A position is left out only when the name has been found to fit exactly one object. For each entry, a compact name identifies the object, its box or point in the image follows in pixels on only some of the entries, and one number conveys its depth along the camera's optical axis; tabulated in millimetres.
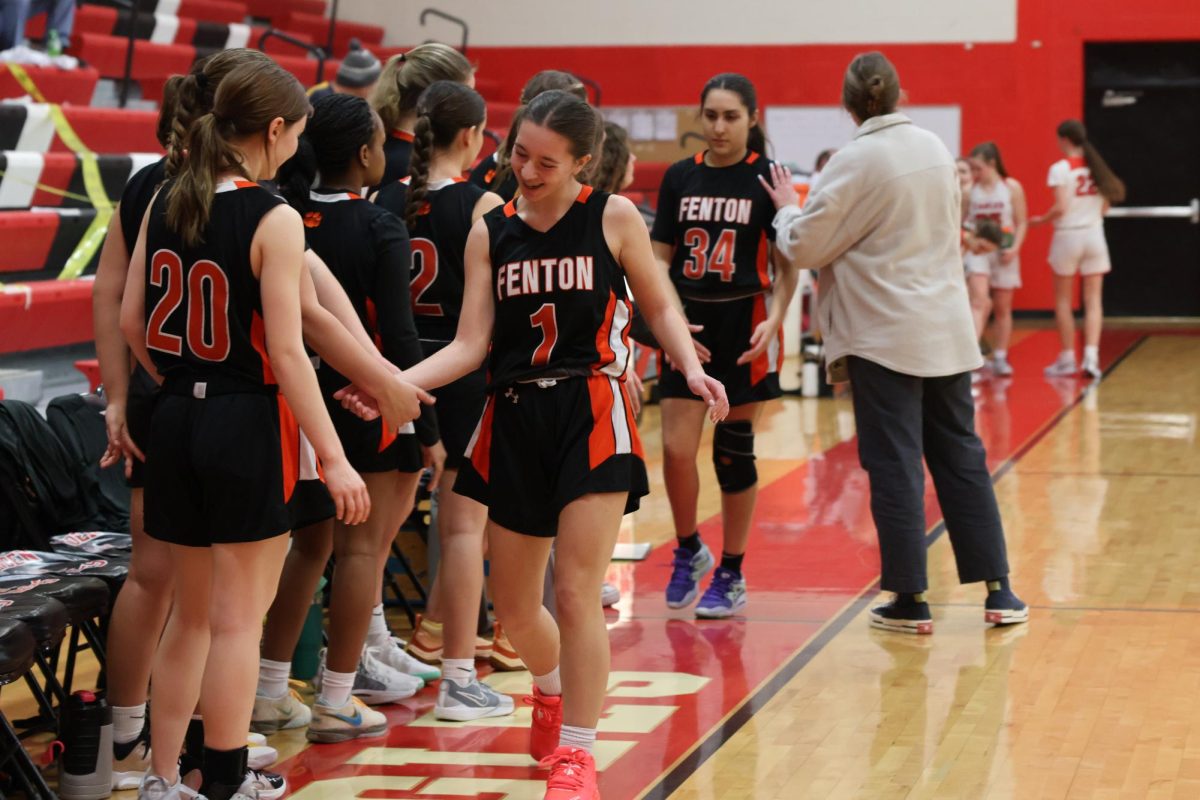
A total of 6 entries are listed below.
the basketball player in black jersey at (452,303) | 7848
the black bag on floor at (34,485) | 7906
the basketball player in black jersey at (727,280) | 9425
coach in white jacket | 9092
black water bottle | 6626
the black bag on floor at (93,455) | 8325
